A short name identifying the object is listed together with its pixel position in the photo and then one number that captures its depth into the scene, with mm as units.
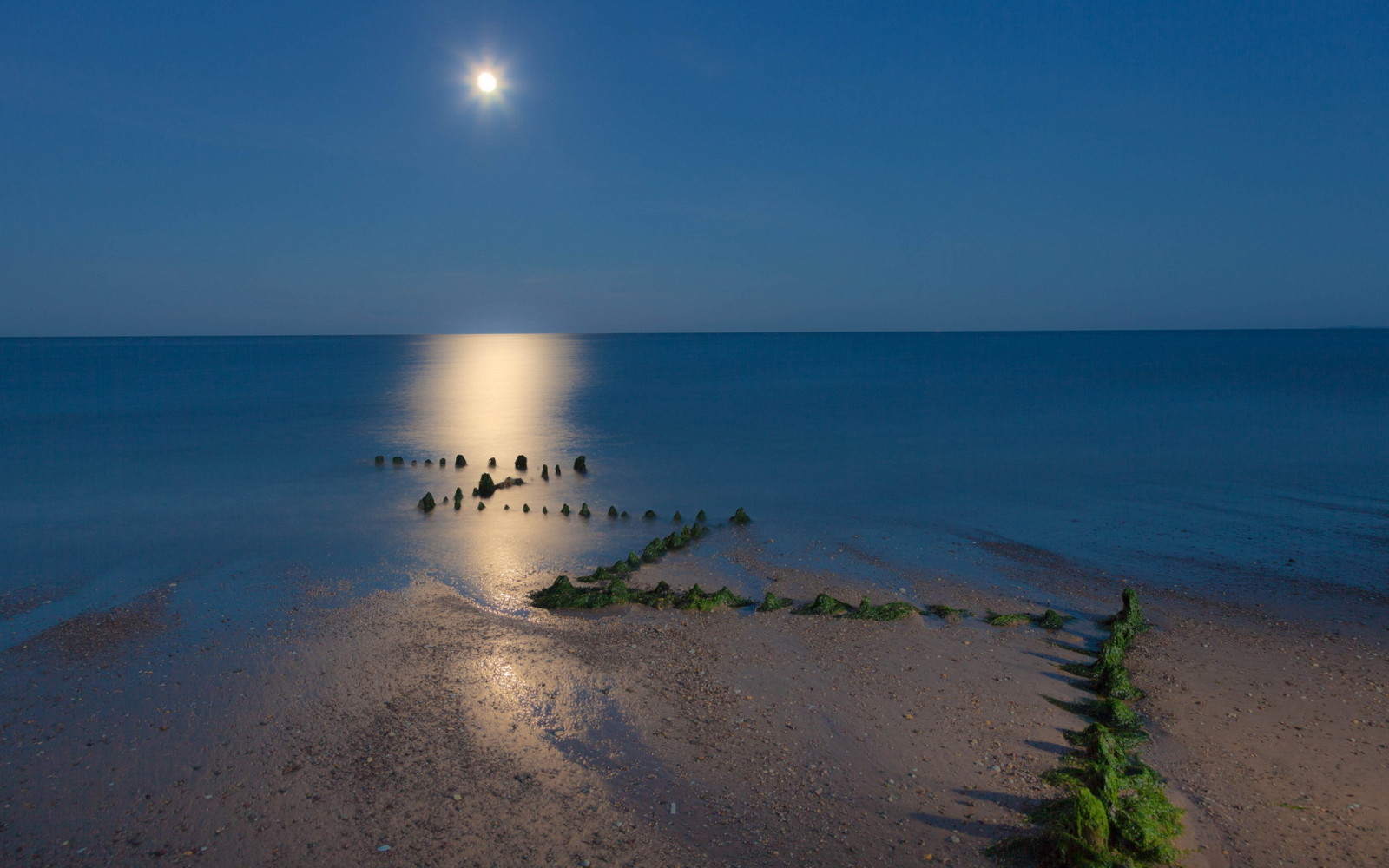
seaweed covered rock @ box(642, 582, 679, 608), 12273
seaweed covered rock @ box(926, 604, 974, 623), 11627
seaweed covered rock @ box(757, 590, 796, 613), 12094
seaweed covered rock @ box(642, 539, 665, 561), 15009
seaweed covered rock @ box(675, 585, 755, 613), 12047
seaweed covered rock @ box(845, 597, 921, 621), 11555
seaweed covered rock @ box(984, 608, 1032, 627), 11516
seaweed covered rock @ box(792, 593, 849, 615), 11805
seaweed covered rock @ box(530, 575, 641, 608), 12234
